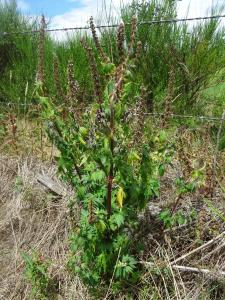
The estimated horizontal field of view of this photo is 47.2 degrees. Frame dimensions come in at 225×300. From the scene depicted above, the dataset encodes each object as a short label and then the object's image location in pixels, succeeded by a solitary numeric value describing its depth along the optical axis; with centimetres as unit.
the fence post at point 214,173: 152
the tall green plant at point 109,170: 113
